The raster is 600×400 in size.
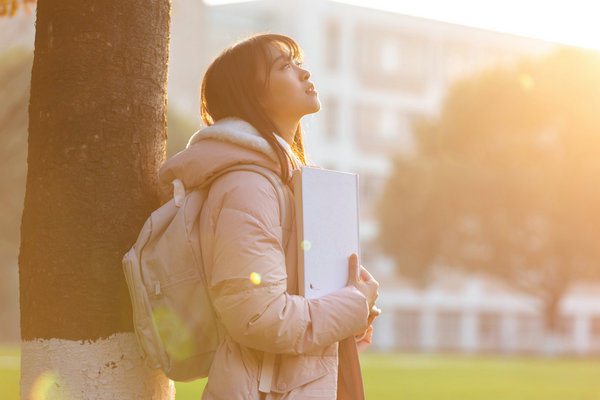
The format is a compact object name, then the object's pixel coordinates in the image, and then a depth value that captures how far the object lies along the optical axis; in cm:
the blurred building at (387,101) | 4872
